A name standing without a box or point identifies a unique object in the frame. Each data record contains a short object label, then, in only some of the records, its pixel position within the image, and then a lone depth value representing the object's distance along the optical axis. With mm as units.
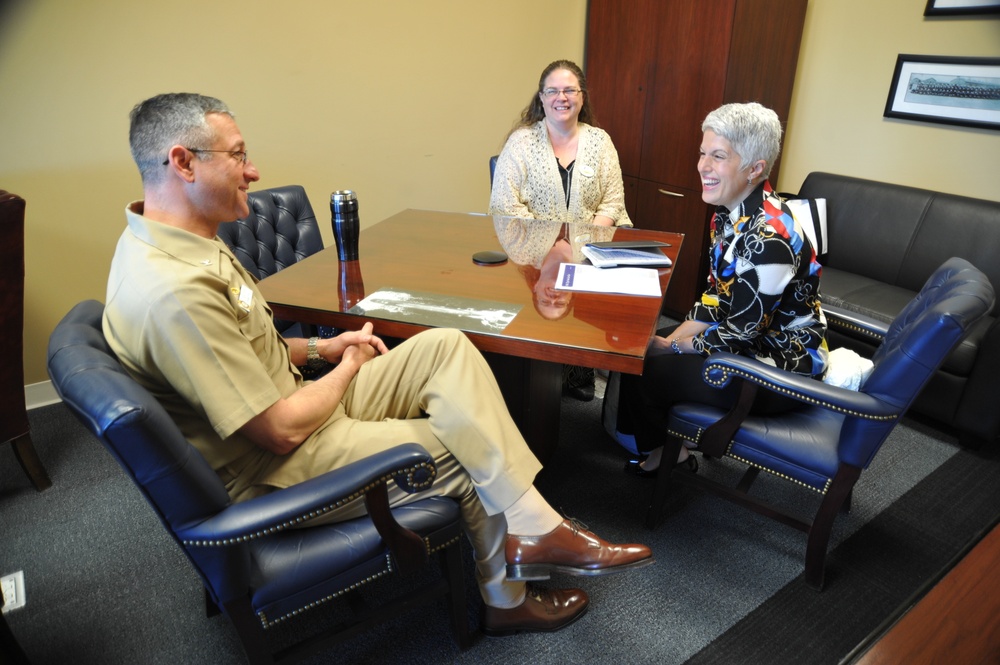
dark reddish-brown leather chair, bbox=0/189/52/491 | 1800
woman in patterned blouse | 1562
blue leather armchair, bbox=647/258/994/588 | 1383
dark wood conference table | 1438
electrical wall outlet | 1669
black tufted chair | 2131
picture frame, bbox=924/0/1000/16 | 2613
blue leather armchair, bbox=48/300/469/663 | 961
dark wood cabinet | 2924
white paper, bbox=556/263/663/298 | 1685
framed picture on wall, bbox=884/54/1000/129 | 2695
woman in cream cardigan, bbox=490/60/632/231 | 2666
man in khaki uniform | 1115
